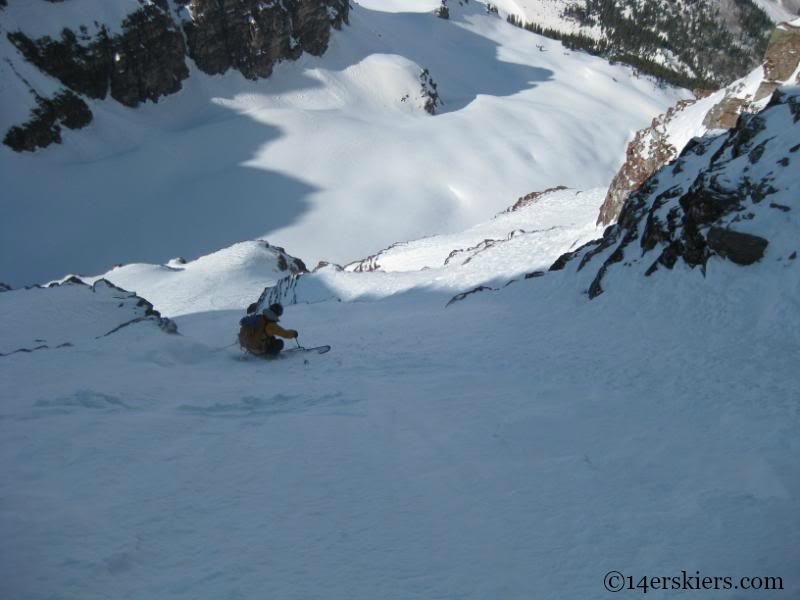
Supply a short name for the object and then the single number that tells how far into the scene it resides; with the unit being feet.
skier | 32.27
